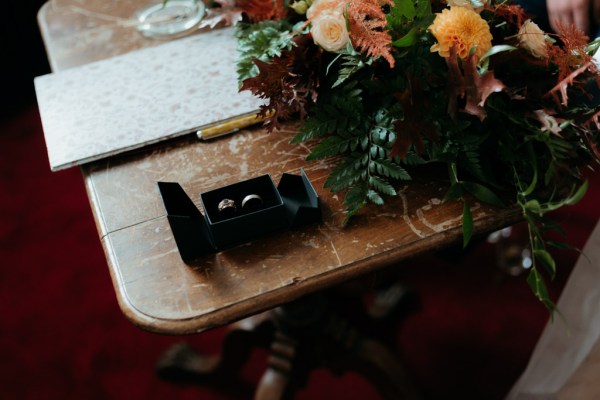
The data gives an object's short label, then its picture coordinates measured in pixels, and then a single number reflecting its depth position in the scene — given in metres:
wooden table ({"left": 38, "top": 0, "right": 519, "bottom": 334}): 0.70
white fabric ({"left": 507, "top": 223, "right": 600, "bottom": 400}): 0.89
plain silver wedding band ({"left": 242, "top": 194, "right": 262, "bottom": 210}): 0.77
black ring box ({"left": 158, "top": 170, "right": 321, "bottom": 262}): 0.73
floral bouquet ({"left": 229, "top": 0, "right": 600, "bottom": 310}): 0.71
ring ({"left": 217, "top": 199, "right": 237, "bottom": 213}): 0.76
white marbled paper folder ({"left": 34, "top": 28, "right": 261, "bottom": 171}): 0.91
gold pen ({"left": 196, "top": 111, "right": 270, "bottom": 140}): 0.90
